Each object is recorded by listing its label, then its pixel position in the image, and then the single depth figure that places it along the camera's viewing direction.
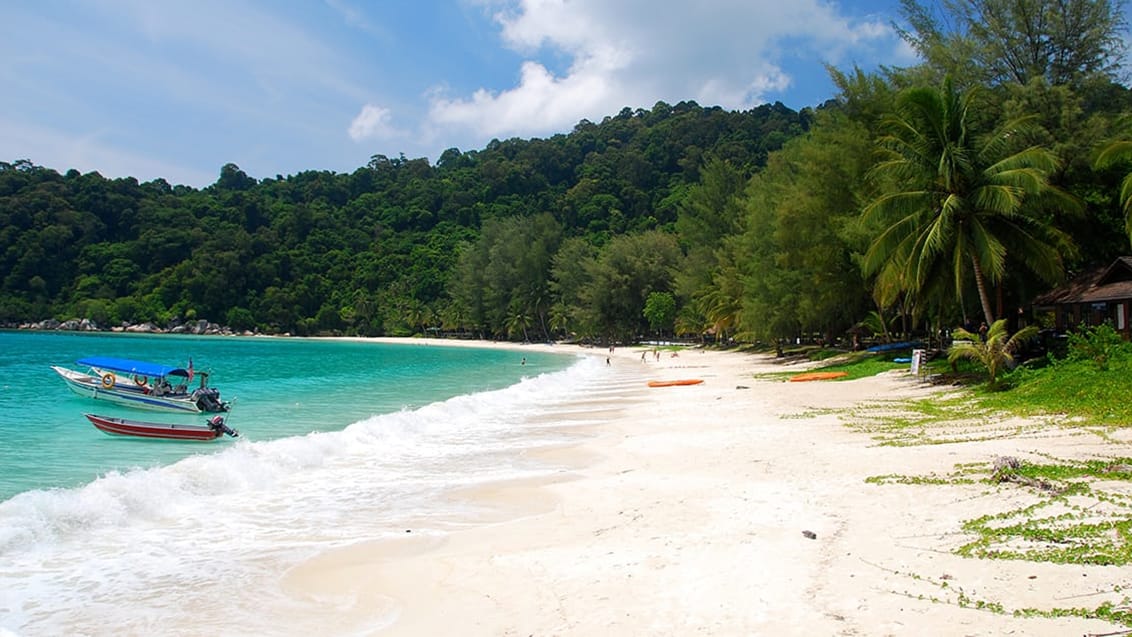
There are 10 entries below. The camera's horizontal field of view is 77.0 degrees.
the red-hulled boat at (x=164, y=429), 18.31
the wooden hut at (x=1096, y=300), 20.19
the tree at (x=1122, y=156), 17.45
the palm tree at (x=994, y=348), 17.64
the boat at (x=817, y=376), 26.47
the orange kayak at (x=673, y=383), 29.98
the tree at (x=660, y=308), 73.31
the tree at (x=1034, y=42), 23.83
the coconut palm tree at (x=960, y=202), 20.17
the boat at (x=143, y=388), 22.72
